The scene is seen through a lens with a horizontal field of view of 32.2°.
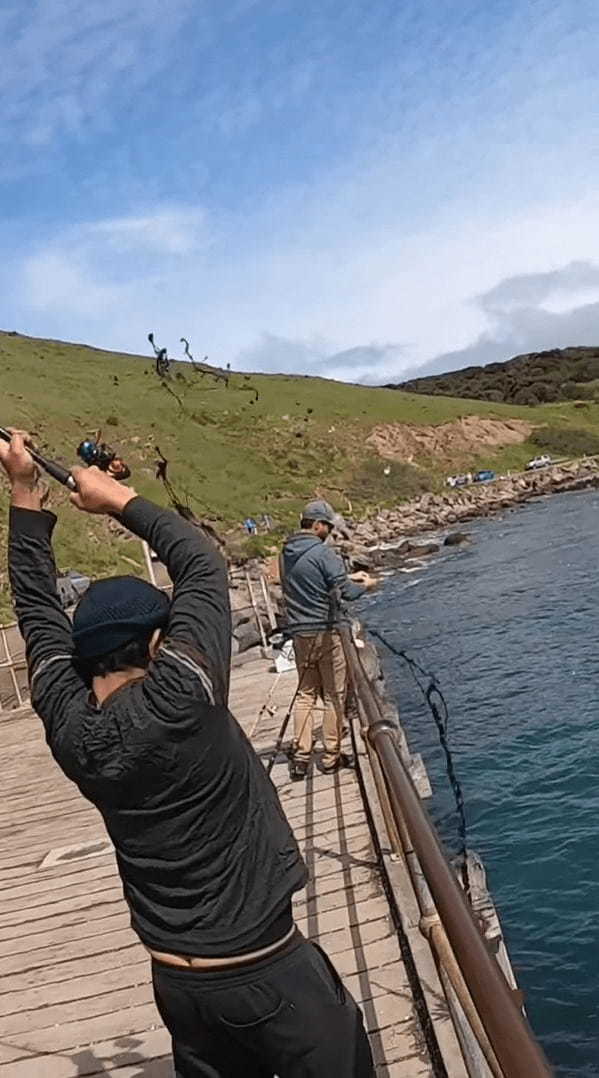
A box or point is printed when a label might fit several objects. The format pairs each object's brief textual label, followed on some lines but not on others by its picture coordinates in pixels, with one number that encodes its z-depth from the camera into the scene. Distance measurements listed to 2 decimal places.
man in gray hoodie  8.84
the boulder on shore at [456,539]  46.84
